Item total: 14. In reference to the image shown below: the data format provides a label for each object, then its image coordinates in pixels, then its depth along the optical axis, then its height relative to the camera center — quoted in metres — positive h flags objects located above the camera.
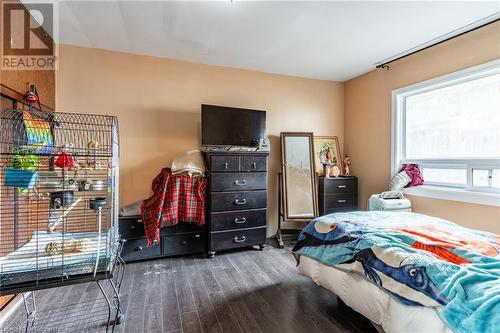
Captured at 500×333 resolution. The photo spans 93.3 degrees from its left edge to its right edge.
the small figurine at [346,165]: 3.84 +0.03
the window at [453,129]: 2.33 +0.44
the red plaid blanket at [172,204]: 2.63 -0.42
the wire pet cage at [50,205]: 1.23 -0.23
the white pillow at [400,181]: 2.98 -0.18
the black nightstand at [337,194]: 3.48 -0.41
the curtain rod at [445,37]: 2.22 +1.39
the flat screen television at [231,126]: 2.98 +0.55
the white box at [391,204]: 2.84 -0.46
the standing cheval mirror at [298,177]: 3.41 -0.15
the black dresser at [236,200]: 2.84 -0.40
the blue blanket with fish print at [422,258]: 0.99 -0.51
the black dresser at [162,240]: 2.64 -0.86
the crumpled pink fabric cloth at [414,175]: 2.93 -0.10
